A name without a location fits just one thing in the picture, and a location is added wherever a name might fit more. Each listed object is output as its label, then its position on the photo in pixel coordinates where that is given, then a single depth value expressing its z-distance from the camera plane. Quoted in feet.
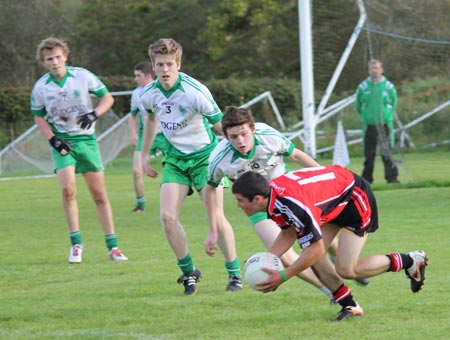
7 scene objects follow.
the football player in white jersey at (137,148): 86.07
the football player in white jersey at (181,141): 49.06
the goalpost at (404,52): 107.86
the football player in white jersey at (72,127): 59.88
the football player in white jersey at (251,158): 43.06
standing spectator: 104.53
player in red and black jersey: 37.42
